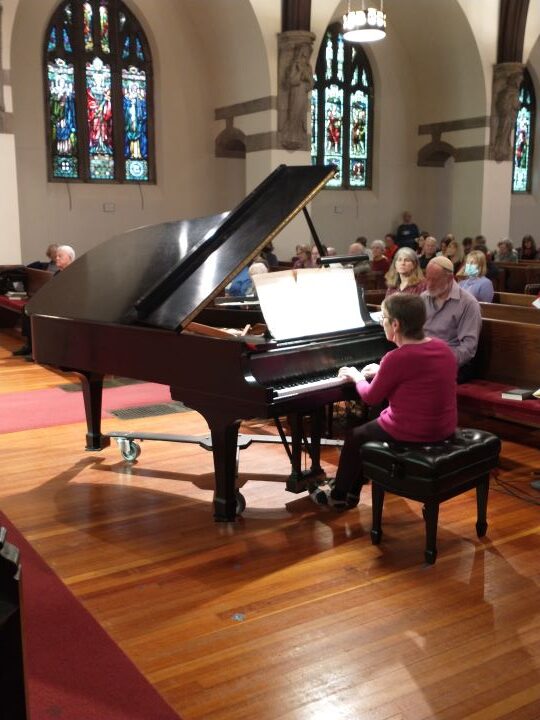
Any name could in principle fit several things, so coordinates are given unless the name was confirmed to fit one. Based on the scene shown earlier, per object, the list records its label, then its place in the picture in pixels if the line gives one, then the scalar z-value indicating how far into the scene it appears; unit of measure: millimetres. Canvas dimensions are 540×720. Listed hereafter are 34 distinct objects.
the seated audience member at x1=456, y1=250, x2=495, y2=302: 6781
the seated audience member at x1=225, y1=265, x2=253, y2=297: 7324
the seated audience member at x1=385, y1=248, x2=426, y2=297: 5953
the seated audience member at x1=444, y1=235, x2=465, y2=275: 9344
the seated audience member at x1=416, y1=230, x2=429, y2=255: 12795
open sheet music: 3938
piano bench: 3371
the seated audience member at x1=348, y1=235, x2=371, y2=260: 11750
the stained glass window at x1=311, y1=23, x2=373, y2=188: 14773
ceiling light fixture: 9742
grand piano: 3748
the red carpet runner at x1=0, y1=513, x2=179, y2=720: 2434
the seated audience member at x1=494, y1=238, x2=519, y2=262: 11797
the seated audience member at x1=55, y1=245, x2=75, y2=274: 7722
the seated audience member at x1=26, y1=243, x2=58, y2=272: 9543
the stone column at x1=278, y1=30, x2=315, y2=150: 12008
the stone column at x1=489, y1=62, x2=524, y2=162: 13867
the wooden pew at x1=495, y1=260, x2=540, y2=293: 10734
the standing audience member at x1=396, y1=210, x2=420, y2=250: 15301
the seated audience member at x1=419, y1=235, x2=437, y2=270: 10617
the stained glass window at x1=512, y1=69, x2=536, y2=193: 17453
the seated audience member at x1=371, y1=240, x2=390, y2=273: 10625
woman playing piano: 3506
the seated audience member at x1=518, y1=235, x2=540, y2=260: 14610
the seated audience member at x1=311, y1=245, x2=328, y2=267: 10141
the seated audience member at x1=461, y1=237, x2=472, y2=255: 12641
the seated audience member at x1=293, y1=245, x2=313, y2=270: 10452
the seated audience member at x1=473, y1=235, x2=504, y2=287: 9395
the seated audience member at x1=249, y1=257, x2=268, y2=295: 7141
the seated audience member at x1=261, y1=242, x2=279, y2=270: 11441
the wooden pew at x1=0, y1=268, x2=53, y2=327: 9430
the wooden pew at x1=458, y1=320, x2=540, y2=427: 4648
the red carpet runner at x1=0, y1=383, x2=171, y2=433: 5953
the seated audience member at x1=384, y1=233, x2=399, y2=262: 12625
